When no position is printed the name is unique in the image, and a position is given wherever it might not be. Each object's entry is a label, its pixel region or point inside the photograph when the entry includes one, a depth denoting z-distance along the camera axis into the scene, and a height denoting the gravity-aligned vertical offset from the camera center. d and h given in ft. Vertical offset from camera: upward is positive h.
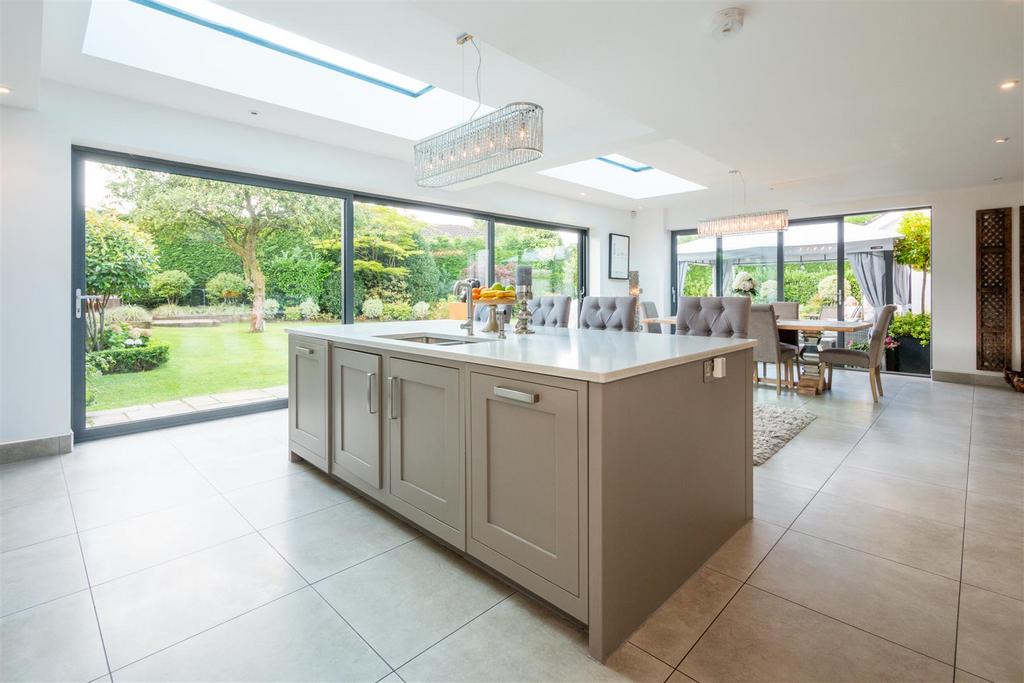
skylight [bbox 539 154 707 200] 19.83 +6.98
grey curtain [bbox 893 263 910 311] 20.48 +1.93
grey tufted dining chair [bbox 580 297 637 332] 11.82 +0.47
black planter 20.21 -1.14
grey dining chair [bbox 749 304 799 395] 16.25 -0.38
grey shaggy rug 10.63 -2.48
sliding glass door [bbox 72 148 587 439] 11.60 +1.56
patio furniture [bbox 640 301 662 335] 21.02 +0.91
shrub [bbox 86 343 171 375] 11.80 -0.64
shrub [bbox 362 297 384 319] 16.37 +0.82
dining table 15.88 -0.91
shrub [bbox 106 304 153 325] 11.83 +0.45
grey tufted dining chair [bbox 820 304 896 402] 15.22 -0.80
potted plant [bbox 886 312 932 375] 20.12 -0.48
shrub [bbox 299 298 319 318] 14.94 +0.77
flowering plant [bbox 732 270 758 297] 20.29 +1.97
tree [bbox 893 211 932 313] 19.90 +3.67
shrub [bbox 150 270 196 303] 12.35 +1.26
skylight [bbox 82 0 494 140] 9.41 +6.22
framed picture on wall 26.24 +4.21
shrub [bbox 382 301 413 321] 16.99 +0.74
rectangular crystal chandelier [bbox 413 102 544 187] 8.35 +3.48
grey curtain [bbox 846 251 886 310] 20.88 +2.49
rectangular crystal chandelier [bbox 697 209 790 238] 18.06 +4.21
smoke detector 7.07 +4.69
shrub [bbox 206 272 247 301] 13.21 +1.28
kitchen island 4.57 -1.44
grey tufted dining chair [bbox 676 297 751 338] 12.73 +0.41
